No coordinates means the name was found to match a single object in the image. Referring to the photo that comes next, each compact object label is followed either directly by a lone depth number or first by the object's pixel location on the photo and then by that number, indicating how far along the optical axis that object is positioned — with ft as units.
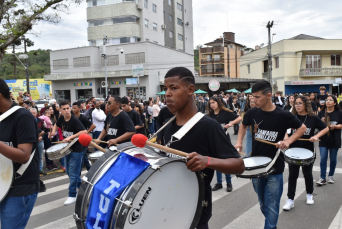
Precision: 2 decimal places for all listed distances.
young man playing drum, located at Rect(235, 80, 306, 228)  11.89
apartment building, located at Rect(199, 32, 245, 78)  216.95
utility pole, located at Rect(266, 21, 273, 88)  103.99
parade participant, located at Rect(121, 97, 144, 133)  24.61
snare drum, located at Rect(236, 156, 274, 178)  11.42
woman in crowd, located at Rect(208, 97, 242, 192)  22.66
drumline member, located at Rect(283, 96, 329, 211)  16.61
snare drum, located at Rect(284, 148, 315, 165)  15.23
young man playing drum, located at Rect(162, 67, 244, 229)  7.14
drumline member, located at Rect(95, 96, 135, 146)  18.29
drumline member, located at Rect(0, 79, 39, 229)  9.31
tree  34.87
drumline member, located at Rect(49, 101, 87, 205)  18.95
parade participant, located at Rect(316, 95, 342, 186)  20.62
